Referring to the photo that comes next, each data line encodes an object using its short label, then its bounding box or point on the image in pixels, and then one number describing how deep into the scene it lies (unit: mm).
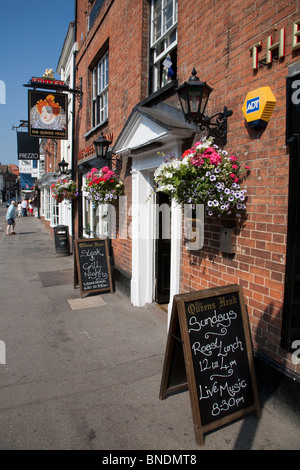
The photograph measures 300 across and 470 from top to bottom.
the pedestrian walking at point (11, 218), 15625
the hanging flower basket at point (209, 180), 3002
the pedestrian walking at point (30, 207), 34409
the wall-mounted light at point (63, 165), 11294
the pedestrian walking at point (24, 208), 28928
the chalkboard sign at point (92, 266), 6312
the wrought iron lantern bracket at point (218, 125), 3331
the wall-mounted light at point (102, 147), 6418
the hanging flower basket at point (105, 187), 6013
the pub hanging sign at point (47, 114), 8977
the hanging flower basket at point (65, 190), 10398
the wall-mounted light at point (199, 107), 3182
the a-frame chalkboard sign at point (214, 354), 2482
